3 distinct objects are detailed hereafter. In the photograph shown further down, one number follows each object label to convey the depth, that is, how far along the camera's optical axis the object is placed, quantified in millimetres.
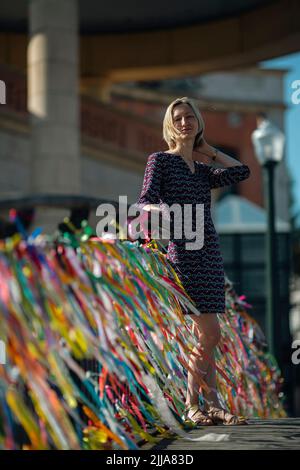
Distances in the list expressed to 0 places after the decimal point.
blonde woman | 6759
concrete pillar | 22253
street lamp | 15260
